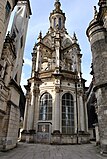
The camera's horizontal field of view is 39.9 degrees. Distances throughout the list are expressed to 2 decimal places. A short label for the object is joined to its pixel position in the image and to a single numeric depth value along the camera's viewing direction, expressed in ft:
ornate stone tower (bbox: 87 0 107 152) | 29.38
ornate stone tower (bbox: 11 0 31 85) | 44.16
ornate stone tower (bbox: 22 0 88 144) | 57.21
